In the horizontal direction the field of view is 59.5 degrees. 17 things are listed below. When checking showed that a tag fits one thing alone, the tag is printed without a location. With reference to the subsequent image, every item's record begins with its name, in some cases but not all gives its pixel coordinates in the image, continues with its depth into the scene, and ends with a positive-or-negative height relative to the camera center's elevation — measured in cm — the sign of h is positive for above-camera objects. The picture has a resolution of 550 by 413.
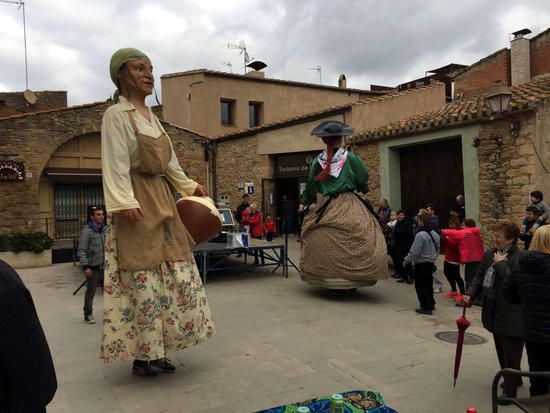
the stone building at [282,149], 1345 +195
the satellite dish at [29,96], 1948 +468
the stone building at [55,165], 1388 +143
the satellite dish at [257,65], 2348 +687
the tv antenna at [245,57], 2380 +738
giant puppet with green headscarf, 351 -28
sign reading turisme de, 1578 +136
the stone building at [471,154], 888 +97
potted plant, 1138 -91
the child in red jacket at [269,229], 1313 -66
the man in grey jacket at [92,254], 593 -57
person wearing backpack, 614 -85
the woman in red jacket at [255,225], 1215 -50
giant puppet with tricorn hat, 631 -33
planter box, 1133 -113
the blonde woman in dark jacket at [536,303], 288 -64
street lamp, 887 +186
